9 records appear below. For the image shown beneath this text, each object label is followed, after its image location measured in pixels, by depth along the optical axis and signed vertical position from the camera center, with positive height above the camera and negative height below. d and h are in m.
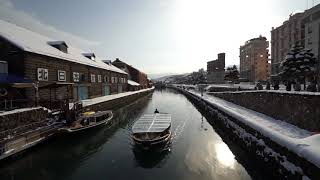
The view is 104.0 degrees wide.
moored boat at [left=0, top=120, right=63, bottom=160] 7.79 -3.46
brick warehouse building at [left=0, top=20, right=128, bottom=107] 12.97 +2.89
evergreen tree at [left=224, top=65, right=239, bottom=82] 41.49 +4.27
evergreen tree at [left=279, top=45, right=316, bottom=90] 19.27 +3.63
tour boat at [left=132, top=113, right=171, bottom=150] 8.66 -3.44
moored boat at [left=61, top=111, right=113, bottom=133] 11.05 -3.32
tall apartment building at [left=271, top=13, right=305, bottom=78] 35.86 +15.66
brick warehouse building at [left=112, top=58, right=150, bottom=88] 44.27 +5.99
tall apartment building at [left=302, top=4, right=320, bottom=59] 27.79 +13.62
